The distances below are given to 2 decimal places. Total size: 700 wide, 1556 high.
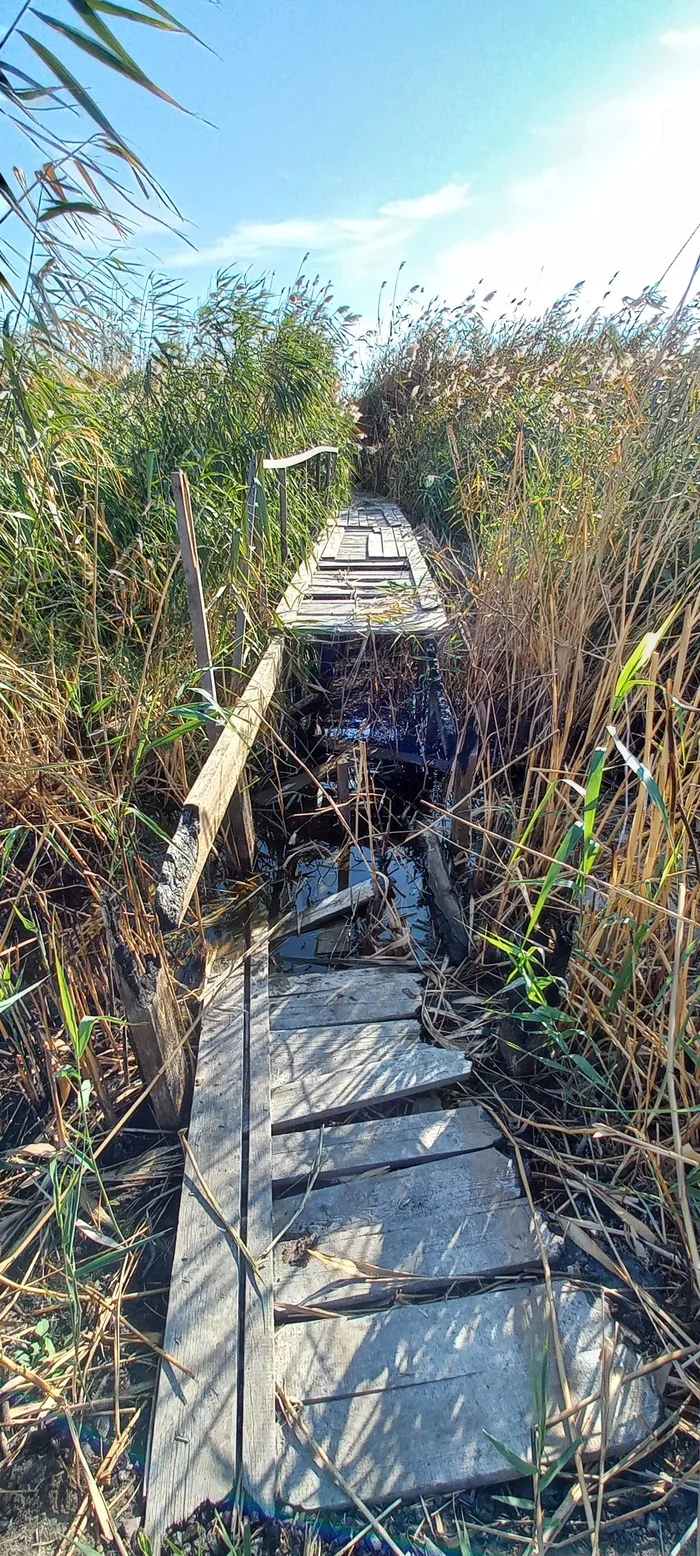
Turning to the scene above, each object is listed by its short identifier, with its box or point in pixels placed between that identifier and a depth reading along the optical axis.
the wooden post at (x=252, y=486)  3.10
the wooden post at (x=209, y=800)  1.83
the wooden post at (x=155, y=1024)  1.66
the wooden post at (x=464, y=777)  2.74
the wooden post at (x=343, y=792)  3.44
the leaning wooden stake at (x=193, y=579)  2.30
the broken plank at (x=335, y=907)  2.93
